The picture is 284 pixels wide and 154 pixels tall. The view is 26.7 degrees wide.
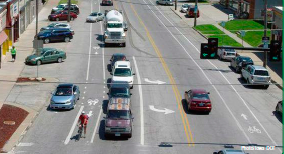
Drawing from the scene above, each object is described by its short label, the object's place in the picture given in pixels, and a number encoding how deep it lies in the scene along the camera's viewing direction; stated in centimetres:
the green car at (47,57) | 6056
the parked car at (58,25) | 7800
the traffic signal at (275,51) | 3336
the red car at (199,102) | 4528
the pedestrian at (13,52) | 6097
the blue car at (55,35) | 7226
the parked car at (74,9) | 9458
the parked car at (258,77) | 5409
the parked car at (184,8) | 10125
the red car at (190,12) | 9544
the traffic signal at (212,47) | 3516
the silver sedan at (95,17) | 8894
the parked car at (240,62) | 5964
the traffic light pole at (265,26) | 5922
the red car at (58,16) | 8888
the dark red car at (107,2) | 10648
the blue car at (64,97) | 4556
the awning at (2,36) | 5662
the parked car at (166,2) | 10912
